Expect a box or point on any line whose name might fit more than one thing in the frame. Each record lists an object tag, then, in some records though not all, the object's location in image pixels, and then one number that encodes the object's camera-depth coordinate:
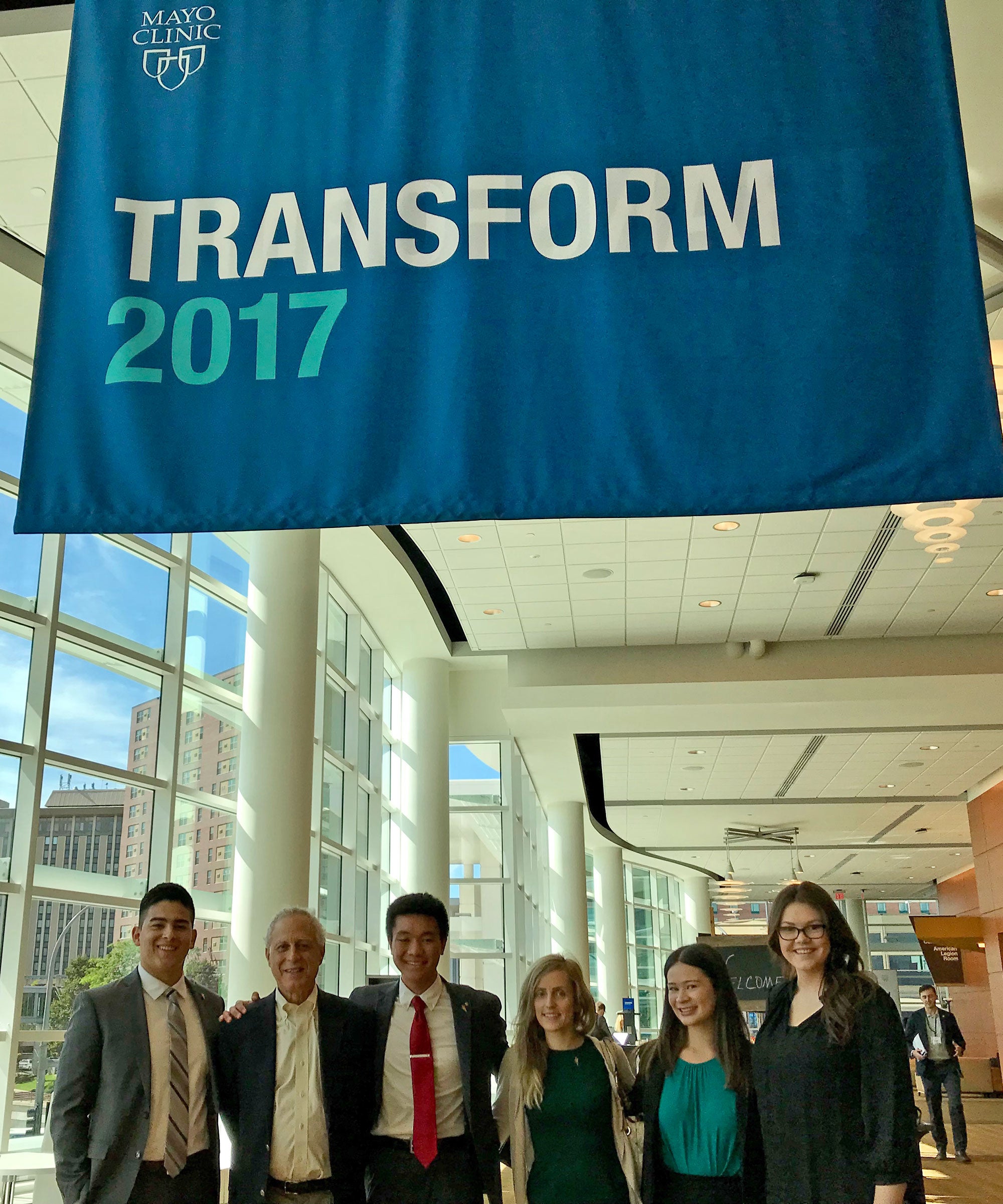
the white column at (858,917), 37.06
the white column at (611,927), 24.42
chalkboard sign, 20.38
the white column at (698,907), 30.94
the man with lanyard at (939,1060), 10.89
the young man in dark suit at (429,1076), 3.17
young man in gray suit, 3.05
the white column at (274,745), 7.26
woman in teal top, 3.04
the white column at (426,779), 13.16
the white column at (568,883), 20.33
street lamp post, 6.41
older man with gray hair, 3.17
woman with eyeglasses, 2.71
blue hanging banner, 2.12
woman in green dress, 3.19
